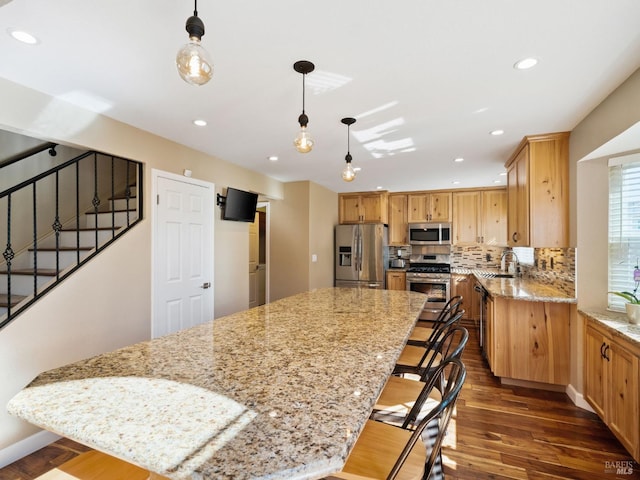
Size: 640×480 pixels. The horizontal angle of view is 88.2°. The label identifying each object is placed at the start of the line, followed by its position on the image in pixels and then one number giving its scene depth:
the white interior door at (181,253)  2.98
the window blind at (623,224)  2.36
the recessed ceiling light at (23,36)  1.54
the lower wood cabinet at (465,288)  5.43
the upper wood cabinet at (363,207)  5.94
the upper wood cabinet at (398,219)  6.10
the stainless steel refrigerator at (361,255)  5.63
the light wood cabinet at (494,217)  5.51
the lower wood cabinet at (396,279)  5.81
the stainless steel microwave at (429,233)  5.76
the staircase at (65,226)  2.34
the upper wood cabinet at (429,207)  5.83
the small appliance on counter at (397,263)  6.31
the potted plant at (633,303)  2.08
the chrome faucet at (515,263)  4.83
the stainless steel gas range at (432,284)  5.47
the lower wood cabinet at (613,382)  1.82
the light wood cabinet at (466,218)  5.63
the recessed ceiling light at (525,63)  1.76
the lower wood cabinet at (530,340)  2.83
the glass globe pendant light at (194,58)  1.06
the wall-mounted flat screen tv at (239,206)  3.77
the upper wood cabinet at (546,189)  2.83
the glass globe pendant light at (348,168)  2.49
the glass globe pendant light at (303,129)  1.80
